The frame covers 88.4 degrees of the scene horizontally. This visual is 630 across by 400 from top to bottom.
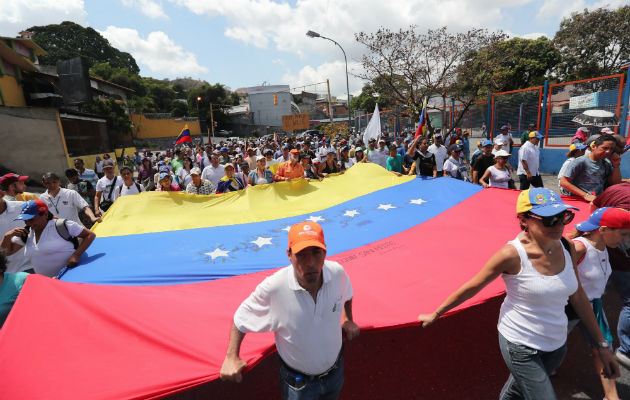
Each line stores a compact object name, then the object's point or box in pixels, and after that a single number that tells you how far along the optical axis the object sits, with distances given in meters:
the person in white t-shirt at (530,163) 6.91
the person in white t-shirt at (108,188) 6.54
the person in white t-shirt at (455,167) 7.31
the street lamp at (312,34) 21.69
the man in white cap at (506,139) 10.95
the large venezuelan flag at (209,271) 2.10
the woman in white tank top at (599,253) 2.58
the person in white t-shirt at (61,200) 4.92
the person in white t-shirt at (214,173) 8.10
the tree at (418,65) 13.95
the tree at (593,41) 25.06
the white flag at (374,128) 12.71
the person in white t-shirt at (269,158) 9.94
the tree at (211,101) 53.85
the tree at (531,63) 35.56
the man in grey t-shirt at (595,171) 4.18
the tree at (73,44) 60.16
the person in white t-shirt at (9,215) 4.18
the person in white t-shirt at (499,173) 5.73
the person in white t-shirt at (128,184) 6.19
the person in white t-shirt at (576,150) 5.42
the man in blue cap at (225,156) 12.15
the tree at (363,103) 63.98
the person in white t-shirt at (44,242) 3.59
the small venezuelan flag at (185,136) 10.83
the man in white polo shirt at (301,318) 1.84
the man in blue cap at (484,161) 6.71
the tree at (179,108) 55.22
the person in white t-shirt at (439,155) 8.99
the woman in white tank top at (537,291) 1.97
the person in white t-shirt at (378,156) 10.37
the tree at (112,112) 28.00
